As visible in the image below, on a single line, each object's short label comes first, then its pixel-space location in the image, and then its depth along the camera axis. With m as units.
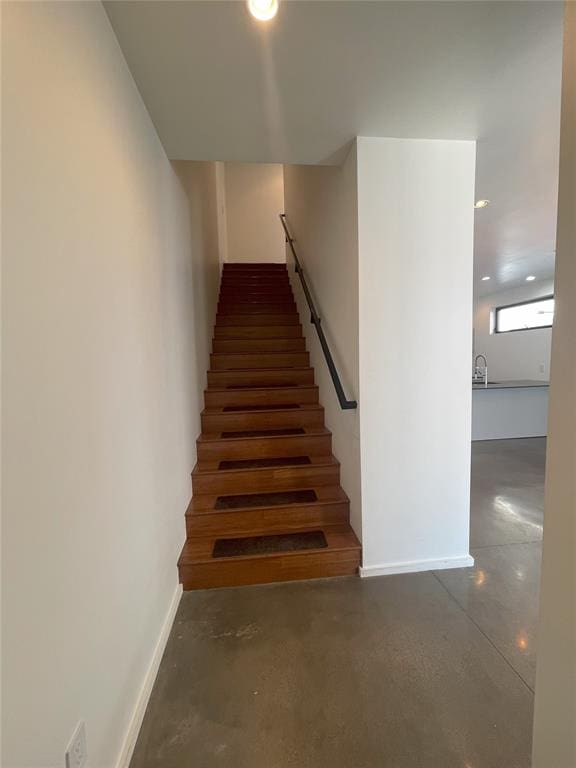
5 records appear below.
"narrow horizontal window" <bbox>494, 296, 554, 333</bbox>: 5.73
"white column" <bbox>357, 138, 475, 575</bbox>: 1.74
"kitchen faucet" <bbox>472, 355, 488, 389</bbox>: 4.94
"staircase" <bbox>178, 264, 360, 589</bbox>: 1.83
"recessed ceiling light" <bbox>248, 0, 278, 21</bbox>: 1.00
